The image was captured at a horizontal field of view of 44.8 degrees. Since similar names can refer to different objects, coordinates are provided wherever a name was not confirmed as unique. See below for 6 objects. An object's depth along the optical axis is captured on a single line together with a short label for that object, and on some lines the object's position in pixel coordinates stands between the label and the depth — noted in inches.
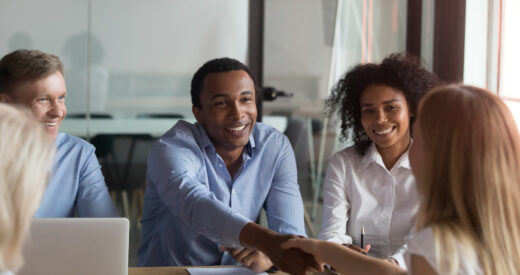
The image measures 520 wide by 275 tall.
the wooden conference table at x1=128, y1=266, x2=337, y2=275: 67.5
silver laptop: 56.6
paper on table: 68.2
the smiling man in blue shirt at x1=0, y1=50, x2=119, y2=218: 84.4
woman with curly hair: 89.2
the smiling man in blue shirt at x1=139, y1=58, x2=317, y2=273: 86.2
